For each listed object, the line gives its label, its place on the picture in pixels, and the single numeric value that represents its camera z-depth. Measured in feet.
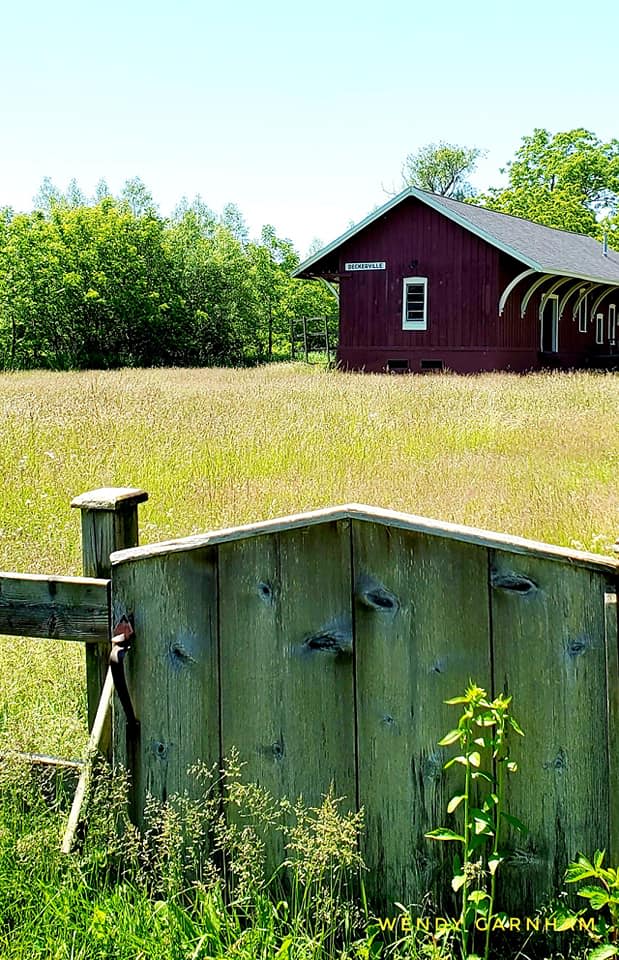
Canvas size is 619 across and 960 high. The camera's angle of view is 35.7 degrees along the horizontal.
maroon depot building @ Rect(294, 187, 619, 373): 92.73
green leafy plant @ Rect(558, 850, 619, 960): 6.57
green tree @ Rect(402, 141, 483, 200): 236.43
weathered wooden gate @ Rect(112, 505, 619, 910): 6.91
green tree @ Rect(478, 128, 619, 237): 200.54
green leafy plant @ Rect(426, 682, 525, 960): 6.81
